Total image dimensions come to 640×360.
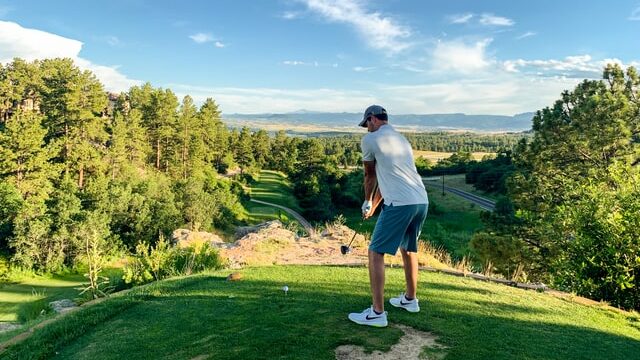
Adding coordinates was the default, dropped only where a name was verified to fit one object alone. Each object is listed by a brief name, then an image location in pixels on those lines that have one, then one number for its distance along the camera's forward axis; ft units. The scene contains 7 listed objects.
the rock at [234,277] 25.92
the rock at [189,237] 60.01
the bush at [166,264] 34.09
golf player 16.52
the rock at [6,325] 33.37
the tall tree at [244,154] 282.36
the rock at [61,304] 36.08
